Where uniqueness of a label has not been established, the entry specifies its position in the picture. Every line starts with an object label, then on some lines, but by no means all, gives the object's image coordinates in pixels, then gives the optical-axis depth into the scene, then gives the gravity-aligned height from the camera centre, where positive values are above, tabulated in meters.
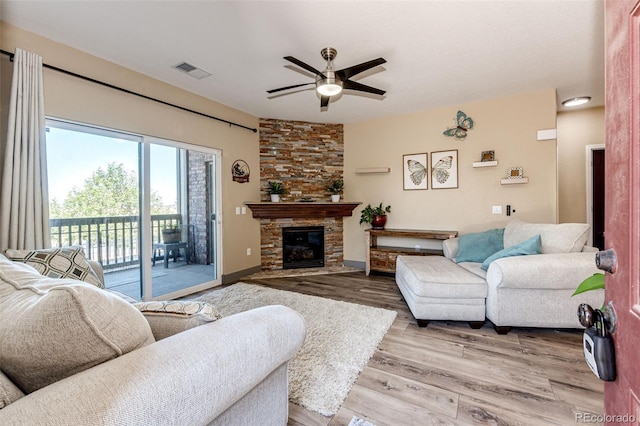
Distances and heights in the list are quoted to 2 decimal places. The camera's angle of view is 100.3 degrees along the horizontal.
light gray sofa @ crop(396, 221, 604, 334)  2.22 -0.70
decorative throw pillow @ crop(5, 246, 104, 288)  1.86 -0.35
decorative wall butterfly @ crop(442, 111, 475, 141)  4.01 +1.25
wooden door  0.57 +0.03
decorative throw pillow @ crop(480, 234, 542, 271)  2.53 -0.39
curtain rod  2.35 +1.34
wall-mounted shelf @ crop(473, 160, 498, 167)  3.79 +0.65
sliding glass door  2.62 +0.08
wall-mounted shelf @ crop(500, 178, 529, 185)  3.63 +0.38
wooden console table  4.03 -0.64
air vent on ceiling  2.91 +1.61
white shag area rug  1.66 -1.10
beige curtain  2.09 +0.40
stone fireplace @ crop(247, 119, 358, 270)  4.73 +0.59
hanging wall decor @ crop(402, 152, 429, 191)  4.35 +0.64
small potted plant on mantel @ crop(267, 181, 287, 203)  4.61 +0.37
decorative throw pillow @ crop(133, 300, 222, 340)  1.01 -0.40
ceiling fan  2.32 +1.24
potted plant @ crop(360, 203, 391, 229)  4.54 -0.10
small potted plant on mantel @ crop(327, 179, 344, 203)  4.84 +0.40
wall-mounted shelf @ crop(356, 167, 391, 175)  4.55 +0.70
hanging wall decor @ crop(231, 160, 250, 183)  4.26 +0.66
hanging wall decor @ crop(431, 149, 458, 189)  4.13 +0.63
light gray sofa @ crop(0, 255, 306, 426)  0.57 -0.39
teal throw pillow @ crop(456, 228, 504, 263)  3.13 -0.44
